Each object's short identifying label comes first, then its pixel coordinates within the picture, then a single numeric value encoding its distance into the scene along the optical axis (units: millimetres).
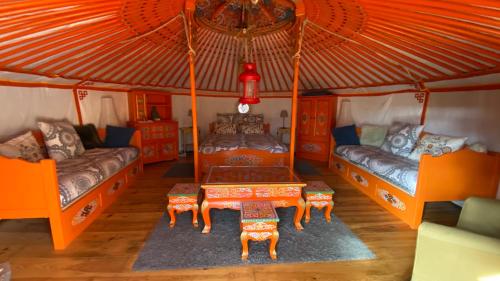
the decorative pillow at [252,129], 5523
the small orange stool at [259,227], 1910
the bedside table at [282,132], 5910
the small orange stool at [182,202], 2420
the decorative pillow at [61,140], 2941
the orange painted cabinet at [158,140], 4570
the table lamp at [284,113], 5898
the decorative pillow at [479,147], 2654
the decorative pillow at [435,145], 2863
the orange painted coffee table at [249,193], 2348
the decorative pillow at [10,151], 2332
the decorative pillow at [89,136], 3646
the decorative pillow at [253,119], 5809
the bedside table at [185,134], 5614
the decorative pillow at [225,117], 5814
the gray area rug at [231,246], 1961
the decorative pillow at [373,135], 4184
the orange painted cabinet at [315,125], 5031
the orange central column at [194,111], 2973
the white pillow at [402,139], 3410
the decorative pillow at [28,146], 2564
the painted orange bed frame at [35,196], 1984
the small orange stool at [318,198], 2527
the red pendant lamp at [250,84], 2416
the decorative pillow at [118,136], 3943
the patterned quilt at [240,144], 3996
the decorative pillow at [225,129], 5426
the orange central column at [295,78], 2732
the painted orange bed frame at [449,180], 2479
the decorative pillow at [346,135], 4427
